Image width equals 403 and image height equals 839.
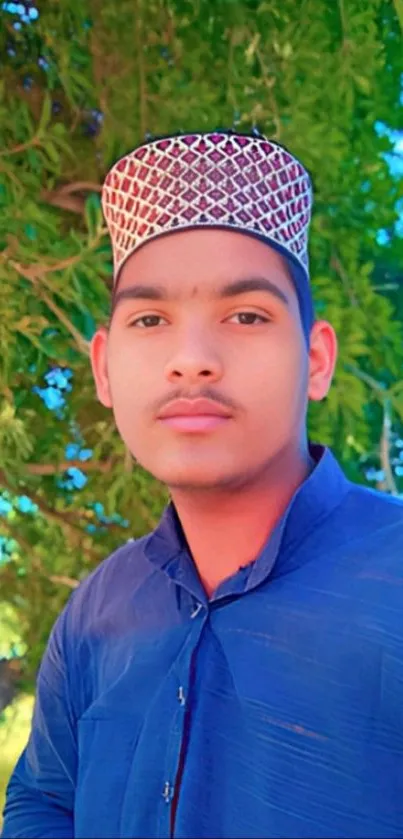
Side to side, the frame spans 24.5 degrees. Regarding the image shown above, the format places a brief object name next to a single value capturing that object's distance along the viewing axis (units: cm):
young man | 58
